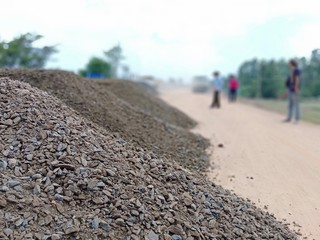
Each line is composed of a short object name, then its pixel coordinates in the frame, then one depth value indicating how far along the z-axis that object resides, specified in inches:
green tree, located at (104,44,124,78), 1088.0
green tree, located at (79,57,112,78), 1052.8
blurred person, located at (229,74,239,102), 722.2
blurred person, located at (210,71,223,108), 567.9
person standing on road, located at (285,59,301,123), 399.5
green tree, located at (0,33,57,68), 577.3
